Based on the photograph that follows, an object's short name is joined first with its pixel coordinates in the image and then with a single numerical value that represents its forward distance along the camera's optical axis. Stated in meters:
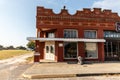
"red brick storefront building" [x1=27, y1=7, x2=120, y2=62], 9.08
